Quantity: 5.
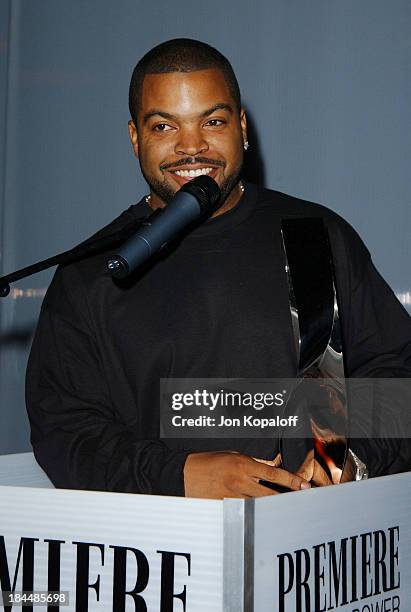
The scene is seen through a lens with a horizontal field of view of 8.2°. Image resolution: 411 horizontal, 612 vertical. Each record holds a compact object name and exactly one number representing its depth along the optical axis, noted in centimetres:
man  334
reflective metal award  307
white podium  288
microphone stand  310
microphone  301
